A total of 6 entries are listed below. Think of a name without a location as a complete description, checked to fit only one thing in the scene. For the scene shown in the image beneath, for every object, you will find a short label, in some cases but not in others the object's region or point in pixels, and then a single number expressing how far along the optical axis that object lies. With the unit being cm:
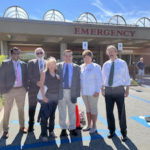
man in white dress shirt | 319
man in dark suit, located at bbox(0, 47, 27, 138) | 329
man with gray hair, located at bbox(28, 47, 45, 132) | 341
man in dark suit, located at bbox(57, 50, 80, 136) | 330
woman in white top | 341
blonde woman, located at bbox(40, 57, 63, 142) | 310
